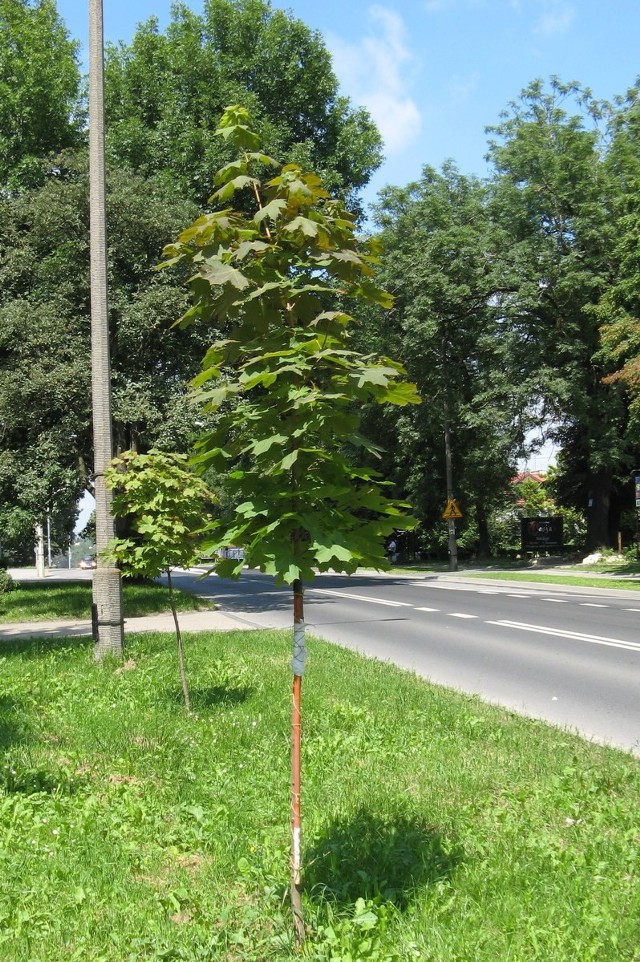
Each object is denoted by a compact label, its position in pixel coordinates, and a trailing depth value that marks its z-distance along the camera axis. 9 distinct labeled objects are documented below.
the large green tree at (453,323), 34.75
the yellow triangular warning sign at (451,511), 37.44
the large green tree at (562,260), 33.28
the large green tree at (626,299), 26.78
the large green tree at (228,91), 25.25
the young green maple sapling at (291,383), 3.49
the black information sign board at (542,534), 43.34
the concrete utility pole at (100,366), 10.63
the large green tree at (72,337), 20.00
